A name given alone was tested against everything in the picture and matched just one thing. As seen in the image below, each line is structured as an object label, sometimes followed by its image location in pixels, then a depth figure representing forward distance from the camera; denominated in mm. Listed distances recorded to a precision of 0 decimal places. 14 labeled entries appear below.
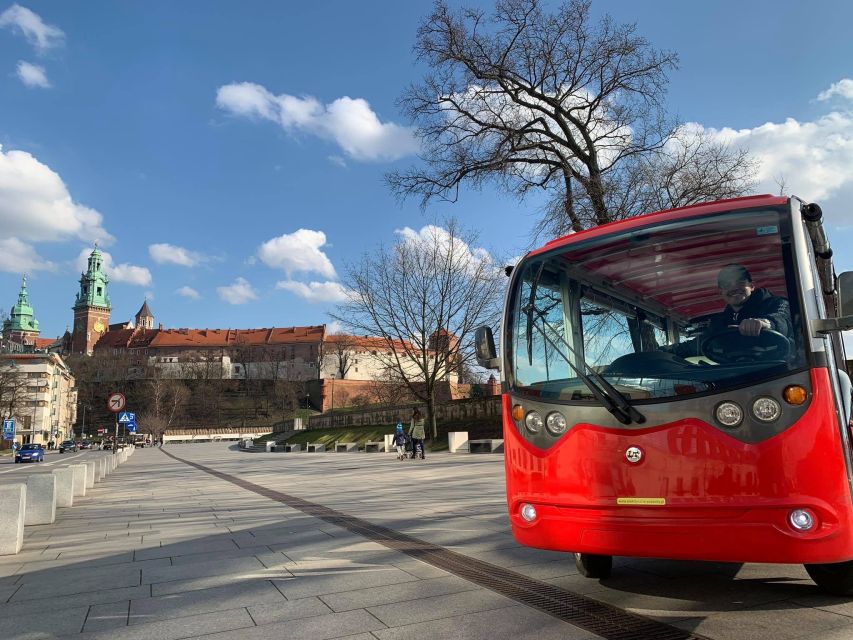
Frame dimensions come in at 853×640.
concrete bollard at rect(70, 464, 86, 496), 13625
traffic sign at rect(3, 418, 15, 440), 53009
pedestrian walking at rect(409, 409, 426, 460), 22766
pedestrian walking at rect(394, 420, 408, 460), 24078
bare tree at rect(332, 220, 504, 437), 32219
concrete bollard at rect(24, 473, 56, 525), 9391
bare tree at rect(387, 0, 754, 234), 17531
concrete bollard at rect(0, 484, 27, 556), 6887
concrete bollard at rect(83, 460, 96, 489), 15906
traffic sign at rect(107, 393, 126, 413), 23344
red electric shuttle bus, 3527
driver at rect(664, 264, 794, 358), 3879
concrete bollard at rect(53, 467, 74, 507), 12000
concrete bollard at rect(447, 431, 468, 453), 26984
